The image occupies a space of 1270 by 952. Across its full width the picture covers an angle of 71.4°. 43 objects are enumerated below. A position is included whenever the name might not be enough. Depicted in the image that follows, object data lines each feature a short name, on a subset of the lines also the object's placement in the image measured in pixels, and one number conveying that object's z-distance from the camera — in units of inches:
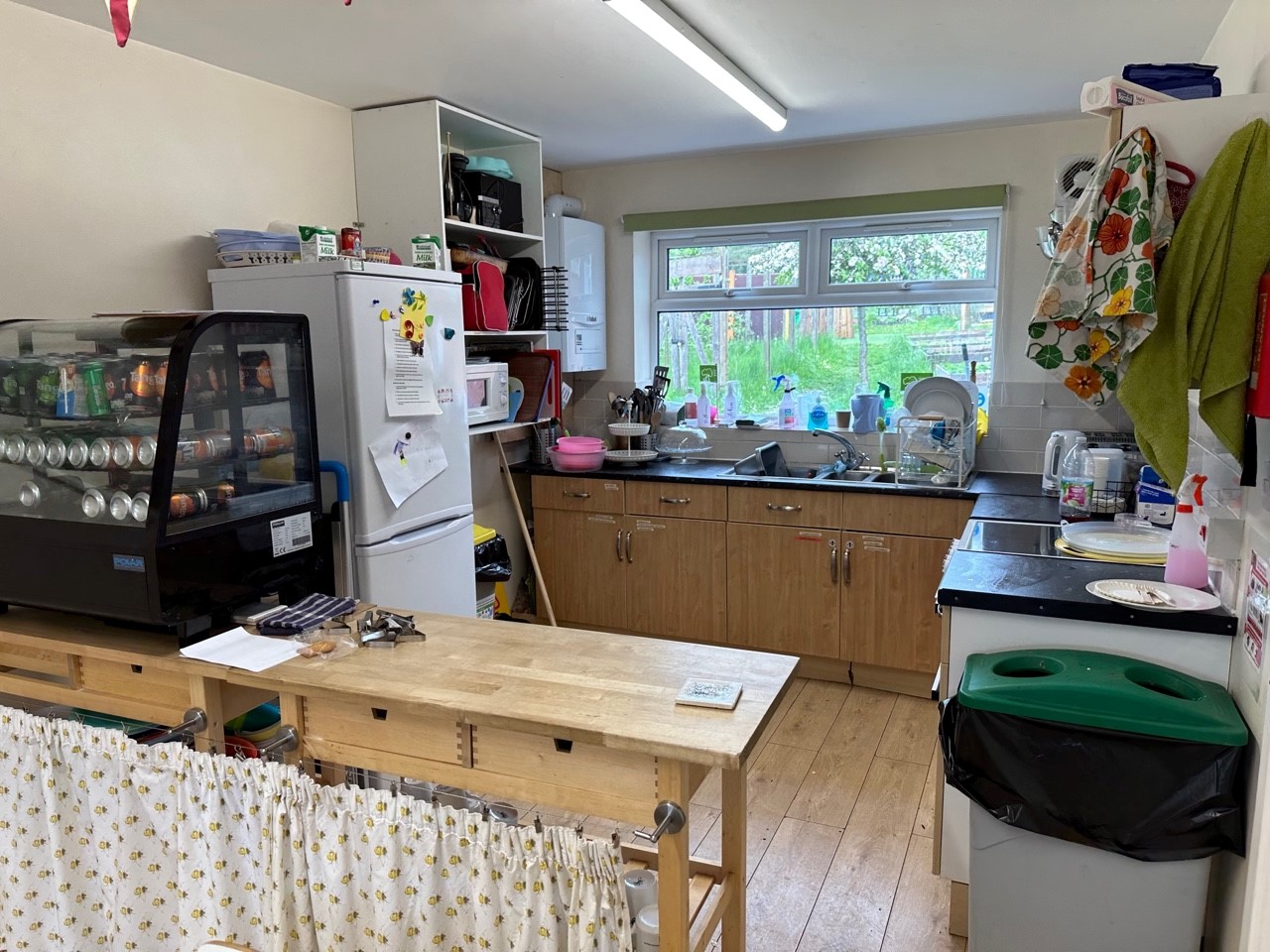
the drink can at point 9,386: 82.2
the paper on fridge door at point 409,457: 107.9
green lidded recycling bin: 70.7
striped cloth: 75.4
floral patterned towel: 66.7
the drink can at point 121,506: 72.9
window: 167.0
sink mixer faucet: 166.7
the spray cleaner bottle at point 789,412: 181.2
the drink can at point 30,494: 78.7
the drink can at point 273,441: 86.2
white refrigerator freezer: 102.9
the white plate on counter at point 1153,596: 79.4
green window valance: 157.6
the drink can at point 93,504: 74.2
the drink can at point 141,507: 72.3
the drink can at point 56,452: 76.9
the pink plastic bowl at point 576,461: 169.9
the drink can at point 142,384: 76.3
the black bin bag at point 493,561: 138.9
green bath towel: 64.2
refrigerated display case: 72.2
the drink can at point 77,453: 75.8
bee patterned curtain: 57.7
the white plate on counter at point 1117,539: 96.0
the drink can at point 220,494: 78.7
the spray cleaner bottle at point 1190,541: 84.5
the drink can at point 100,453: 75.2
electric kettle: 139.1
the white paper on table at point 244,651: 68.6
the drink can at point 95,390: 78.1
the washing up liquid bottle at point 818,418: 178.7
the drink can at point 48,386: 79.7
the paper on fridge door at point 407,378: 107.7
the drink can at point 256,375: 84.9
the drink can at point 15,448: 78.3
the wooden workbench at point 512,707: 57.5
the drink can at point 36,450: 77.5
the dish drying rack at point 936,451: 147.9
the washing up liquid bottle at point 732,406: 188.2
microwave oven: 142.2
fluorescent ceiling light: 91.4
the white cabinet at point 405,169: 130.3
